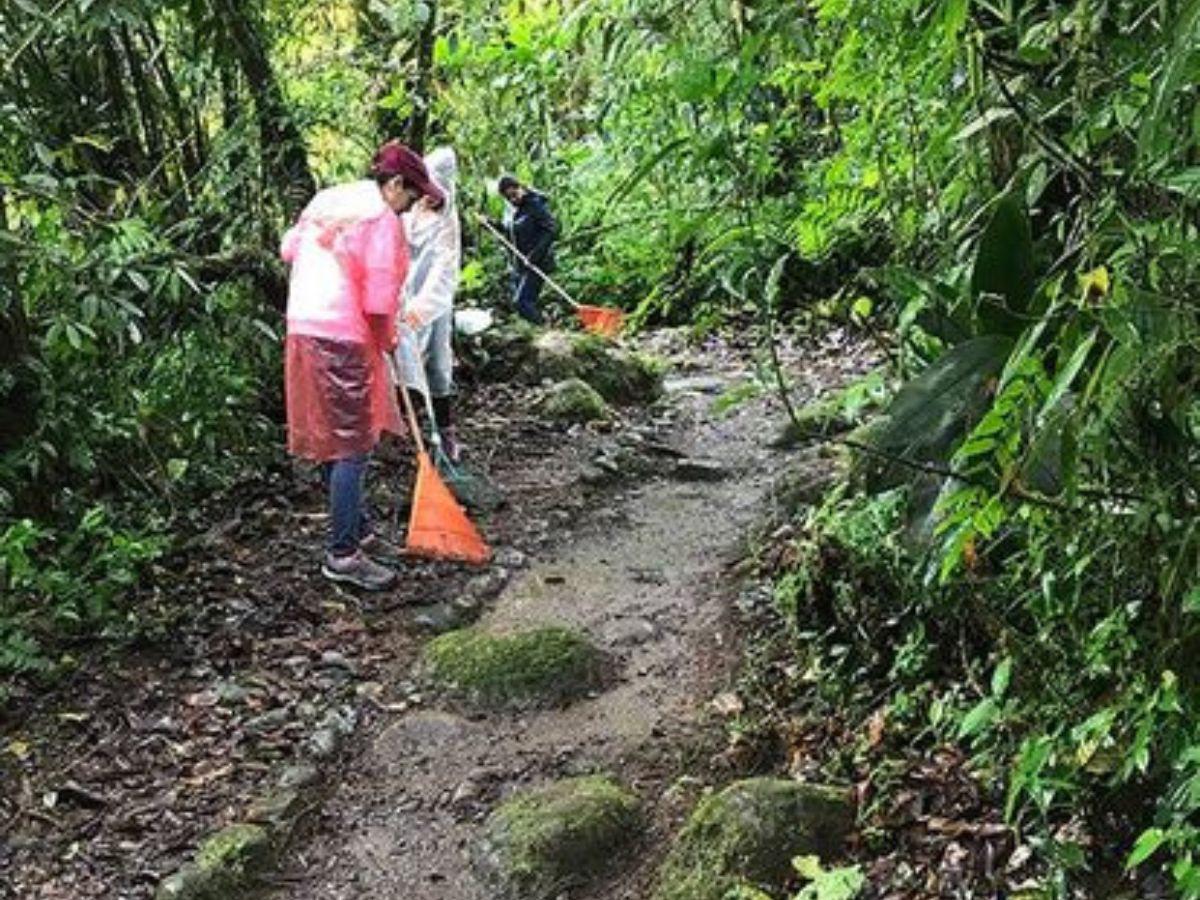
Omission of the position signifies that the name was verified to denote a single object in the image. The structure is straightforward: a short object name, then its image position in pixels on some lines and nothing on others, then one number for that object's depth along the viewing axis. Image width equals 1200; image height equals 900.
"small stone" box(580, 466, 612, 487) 7.10
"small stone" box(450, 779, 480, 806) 4.25
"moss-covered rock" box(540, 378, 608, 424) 8.25
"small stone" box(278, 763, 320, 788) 4.29
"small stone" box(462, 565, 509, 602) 5.66
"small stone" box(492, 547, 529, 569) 5.98
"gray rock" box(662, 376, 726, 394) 9.57
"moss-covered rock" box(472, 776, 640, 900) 3.77
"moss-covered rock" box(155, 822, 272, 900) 3.79
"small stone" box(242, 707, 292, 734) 4.58
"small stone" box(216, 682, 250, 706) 4.71
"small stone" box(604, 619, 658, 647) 5.16
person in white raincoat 6.84
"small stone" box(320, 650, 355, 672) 5.01
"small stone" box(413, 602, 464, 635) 5.36
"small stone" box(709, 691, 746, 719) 4.40
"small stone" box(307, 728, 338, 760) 4.48
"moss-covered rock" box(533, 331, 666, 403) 9.09
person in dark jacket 11.99
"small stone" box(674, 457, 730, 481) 7.27
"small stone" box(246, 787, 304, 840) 4.08
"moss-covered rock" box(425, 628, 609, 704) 4.75
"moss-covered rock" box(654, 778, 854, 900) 3.49
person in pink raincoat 5.35
